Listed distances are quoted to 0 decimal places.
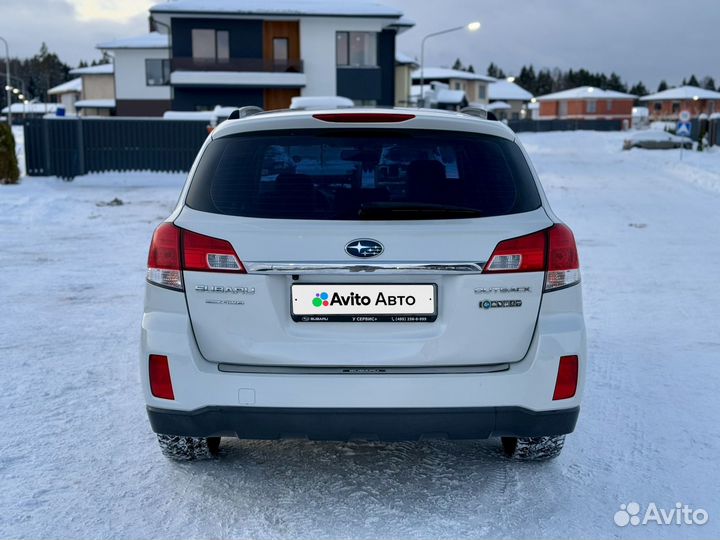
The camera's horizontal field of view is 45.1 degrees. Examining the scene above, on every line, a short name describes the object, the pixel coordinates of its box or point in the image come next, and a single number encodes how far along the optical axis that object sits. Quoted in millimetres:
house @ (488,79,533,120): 133500
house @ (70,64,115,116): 74500
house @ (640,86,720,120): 141500
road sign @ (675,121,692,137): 33594
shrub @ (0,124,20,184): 20891
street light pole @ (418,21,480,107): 40562
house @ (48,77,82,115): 100938
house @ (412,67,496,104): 105688
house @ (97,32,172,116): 54844
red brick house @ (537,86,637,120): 131375
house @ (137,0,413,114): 44344
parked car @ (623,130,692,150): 43969
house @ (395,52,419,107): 58156
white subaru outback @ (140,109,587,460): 3469
